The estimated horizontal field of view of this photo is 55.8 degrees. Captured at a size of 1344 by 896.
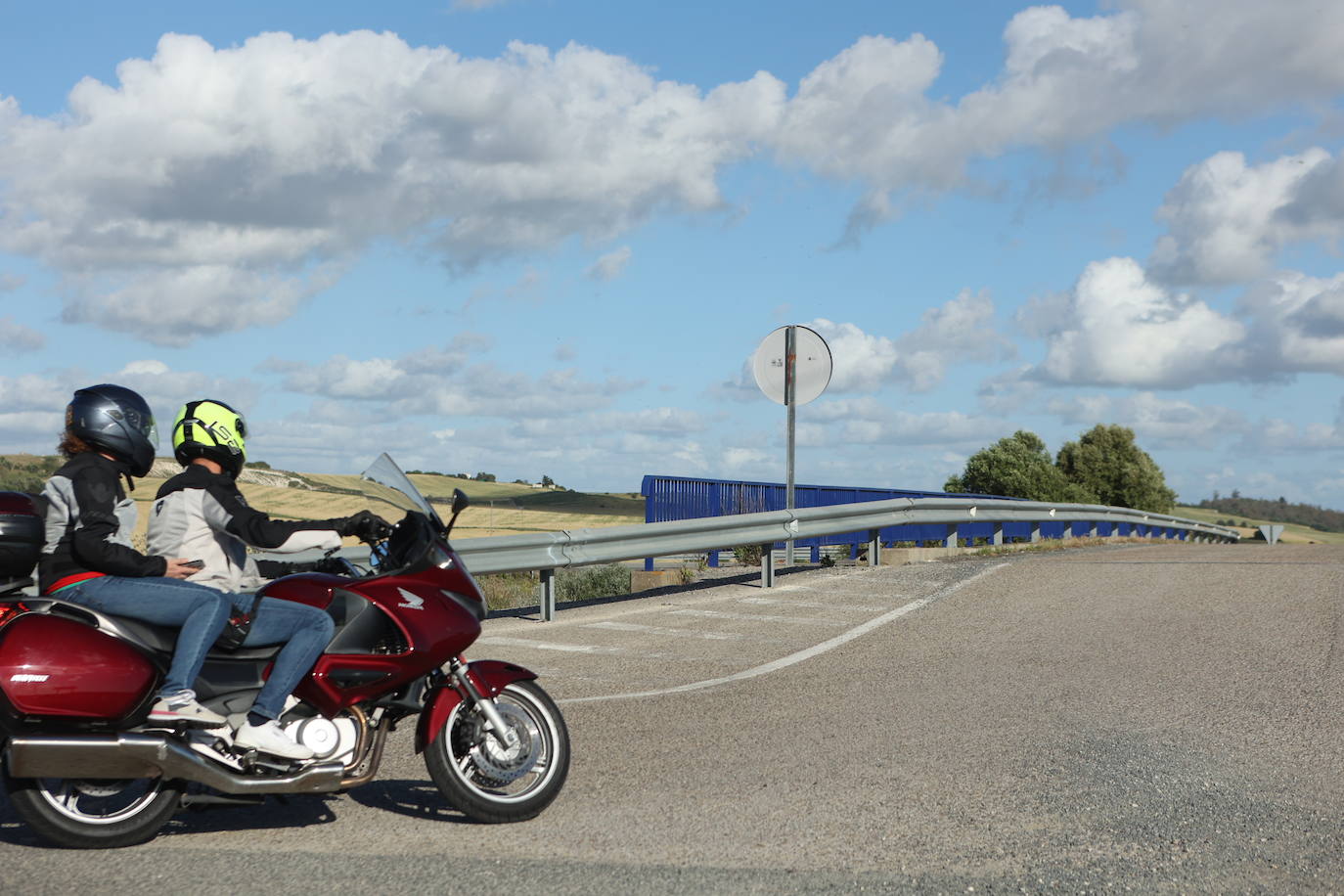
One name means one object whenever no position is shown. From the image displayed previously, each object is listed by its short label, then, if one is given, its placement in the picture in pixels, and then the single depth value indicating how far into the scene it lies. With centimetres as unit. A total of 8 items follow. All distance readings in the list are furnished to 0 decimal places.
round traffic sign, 1439
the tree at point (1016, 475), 7744
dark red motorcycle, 453
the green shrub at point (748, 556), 1606
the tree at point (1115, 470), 8244
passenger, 466
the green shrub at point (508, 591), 1402
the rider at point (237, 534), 473
